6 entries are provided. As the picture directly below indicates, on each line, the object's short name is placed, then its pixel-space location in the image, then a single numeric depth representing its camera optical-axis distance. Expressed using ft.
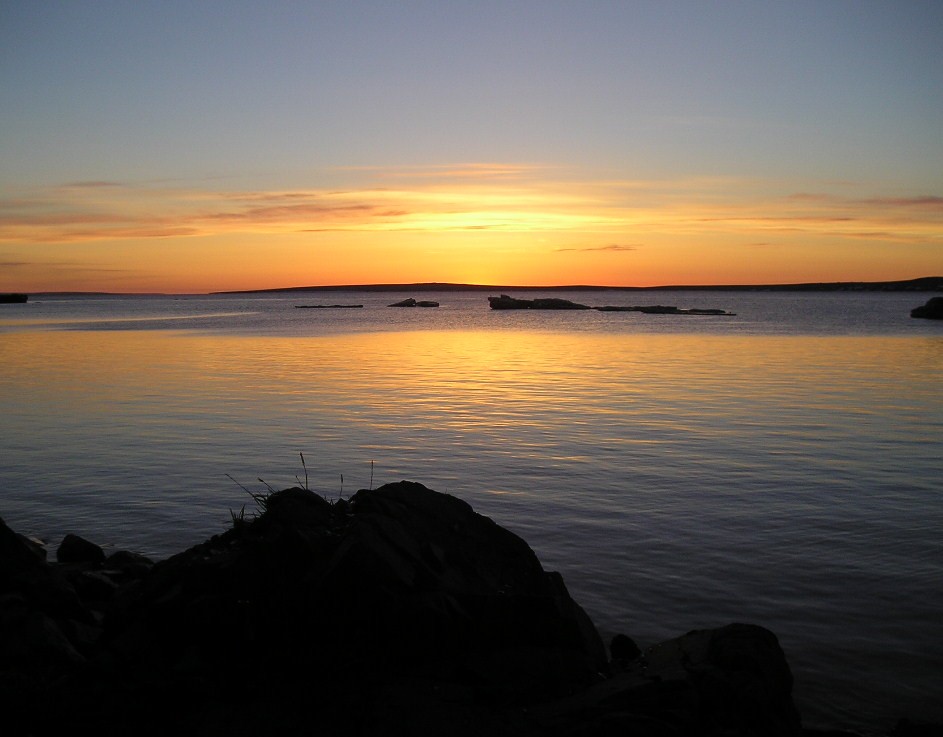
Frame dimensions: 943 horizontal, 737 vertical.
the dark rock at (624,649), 23.62
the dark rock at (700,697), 17.24
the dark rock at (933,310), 298.97
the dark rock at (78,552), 32.09
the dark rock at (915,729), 19.02
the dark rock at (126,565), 29.76
